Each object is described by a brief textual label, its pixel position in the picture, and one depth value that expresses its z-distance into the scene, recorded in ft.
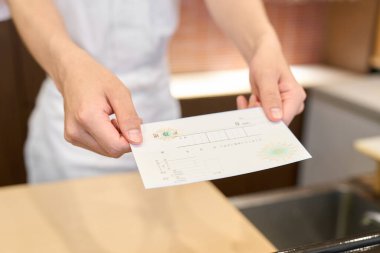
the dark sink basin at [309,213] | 3.58
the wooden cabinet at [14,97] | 5.48
